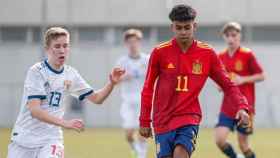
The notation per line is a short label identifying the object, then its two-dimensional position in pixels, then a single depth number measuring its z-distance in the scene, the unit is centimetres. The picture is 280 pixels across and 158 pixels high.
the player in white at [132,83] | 3127
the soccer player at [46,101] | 1731
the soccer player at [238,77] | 2667
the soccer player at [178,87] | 1750
